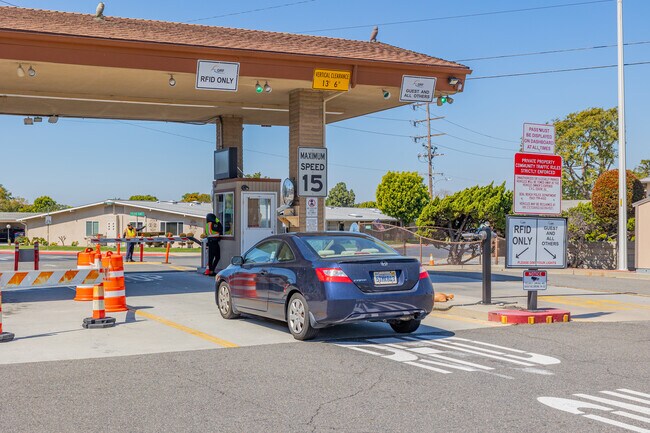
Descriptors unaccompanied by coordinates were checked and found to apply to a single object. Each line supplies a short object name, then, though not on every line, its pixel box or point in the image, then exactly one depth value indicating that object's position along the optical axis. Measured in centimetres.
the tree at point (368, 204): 12078
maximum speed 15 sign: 1789
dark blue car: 960
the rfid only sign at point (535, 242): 1225
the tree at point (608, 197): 2944
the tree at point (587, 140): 5688
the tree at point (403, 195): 7688
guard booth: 2008
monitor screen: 2153
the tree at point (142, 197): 11072
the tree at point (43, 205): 11753
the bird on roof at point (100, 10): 1716
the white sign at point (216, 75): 1562
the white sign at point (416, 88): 1747
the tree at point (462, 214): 3123
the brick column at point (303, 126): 1808
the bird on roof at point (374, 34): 2088
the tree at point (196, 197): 11390
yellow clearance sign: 1680
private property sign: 1227
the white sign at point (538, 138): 1219
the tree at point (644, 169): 7350
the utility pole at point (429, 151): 6662
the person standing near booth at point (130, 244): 2913
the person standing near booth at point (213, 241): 2069
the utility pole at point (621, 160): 2514
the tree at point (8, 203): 11656
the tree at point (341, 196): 13475
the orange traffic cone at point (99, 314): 1111
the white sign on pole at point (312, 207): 1817
